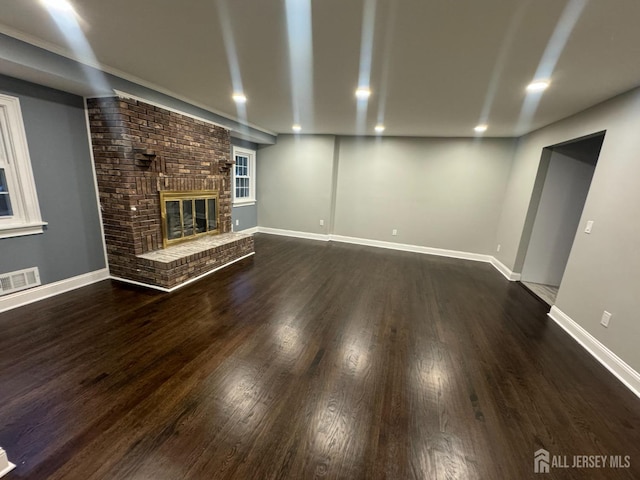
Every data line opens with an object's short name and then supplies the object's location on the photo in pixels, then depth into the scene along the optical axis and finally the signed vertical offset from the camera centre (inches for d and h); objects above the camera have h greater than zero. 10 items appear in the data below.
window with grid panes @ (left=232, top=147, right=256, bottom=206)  234.1 +7.8
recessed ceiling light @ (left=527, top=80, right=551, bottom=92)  94.2 +44.1
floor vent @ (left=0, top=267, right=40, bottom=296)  101.7 -44.4
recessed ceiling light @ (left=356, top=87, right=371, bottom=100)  112.4 +44.6
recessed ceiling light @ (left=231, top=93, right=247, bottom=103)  132.2 +45.3
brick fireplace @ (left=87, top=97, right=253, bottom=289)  121.5 -0.9
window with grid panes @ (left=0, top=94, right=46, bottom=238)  98.8 -3.6
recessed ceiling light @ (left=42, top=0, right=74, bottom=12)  65.5 +42.9
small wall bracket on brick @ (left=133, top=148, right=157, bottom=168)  125.0 +10.9
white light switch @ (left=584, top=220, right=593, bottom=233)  109.1 -8.0
